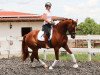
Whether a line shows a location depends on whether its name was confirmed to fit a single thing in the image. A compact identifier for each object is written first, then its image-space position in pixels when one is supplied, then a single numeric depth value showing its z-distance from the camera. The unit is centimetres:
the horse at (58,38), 1488
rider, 1496
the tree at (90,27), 6783
